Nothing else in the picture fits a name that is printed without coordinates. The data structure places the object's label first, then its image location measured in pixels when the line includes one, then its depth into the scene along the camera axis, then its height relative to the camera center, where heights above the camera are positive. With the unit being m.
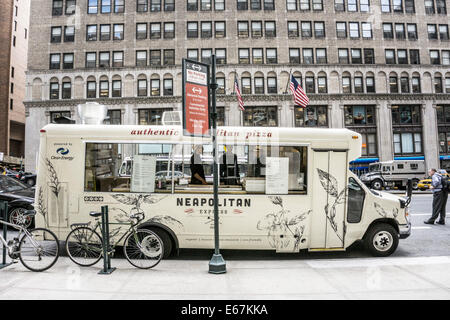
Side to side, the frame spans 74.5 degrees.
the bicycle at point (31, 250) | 5.54 -1.28
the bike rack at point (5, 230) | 5.68 -0.93
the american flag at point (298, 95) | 18.77 +5.19
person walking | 10.12 -0.78
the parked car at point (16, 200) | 8.96 -0.54
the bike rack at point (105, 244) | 5.46 -1.19
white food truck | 6.28 -0.21
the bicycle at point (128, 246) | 5.71 -1.29
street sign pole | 5.45 -0.86
